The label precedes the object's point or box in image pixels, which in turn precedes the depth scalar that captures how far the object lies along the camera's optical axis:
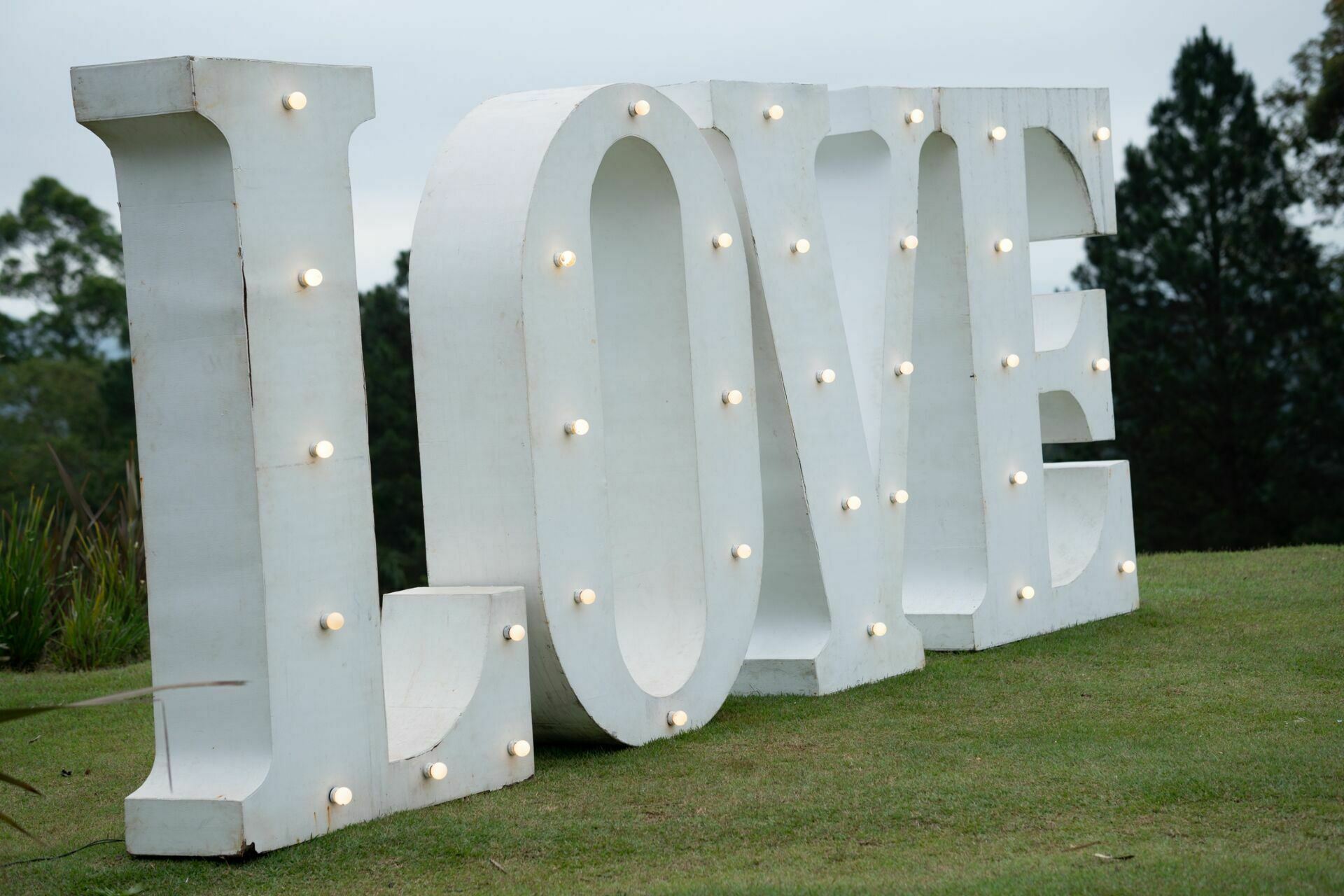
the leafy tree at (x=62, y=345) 27.27
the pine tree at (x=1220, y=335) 20.78
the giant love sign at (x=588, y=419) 4.13
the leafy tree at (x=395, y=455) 23.19
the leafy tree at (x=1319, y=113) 20.23
